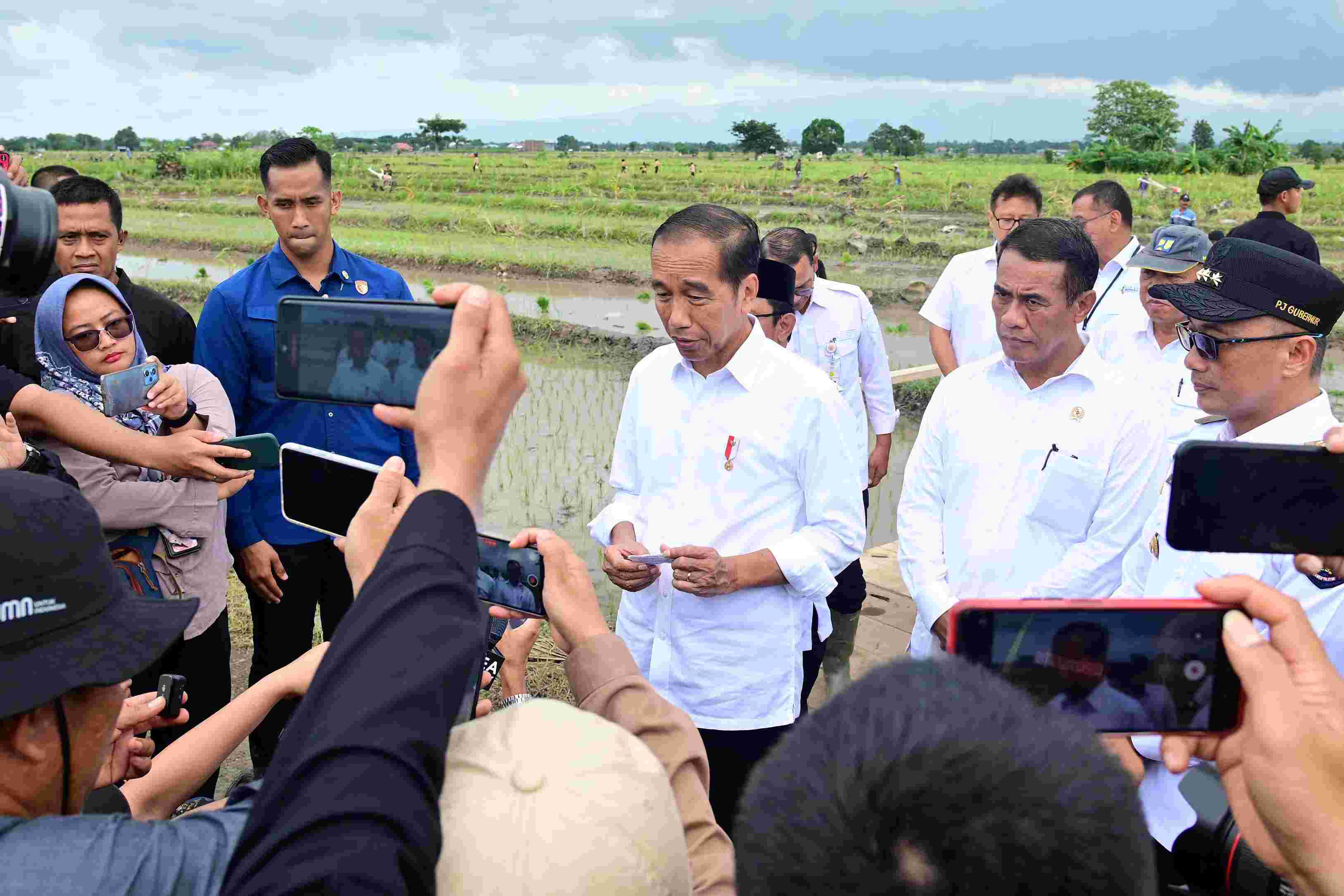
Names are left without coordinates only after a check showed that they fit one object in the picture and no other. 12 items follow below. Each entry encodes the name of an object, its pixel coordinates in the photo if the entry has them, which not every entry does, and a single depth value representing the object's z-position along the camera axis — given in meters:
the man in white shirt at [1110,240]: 4.82
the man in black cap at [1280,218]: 5.74
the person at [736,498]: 2.55
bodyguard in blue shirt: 3.13
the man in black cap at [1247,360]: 2.10
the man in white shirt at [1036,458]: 2.49
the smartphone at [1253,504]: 1.46
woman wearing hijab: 2.54
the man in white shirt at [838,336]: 4.36
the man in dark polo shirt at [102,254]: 3.24
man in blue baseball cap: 3.85
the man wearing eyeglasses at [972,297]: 4.79
